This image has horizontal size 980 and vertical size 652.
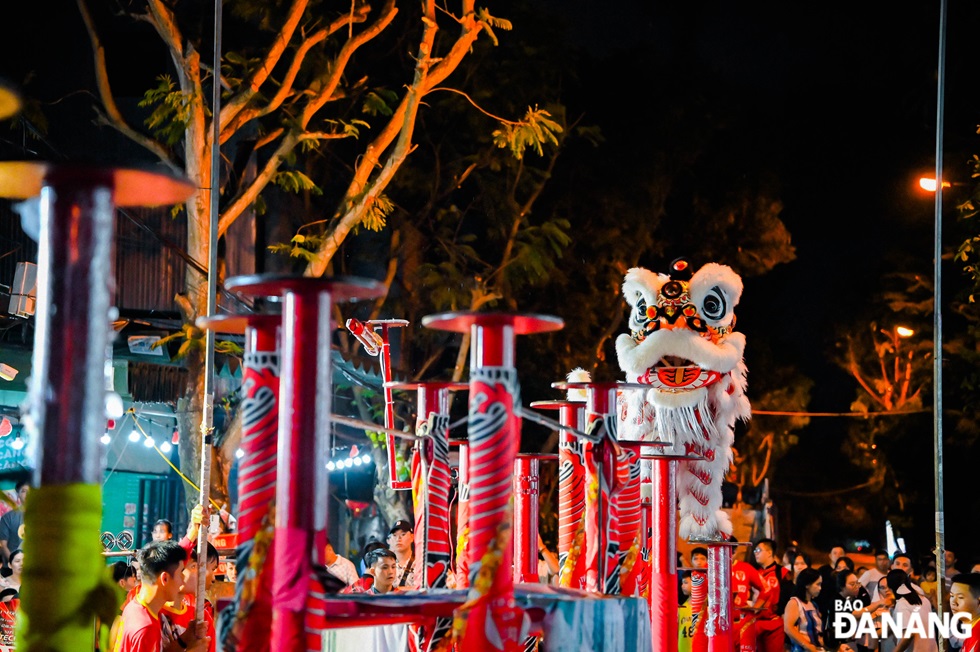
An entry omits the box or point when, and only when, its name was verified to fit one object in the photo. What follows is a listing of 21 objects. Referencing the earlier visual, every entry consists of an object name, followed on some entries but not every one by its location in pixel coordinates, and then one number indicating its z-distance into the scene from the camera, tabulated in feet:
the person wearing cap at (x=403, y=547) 58.03
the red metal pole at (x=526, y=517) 57.00
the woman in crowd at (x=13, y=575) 54.98
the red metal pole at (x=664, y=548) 52.80
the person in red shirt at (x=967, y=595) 53.26
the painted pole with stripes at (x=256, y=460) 27.89
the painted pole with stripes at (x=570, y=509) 47.39
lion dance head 64.28
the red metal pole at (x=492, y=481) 29.78
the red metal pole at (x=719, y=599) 60.18
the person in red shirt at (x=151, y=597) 36.65
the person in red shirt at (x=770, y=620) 70.33
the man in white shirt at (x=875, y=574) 92.99
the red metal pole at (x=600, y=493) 41.42
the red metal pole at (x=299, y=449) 27.35
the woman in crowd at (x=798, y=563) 99.45
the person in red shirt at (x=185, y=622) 40.01
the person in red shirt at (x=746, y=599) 68.95
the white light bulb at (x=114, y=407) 70.55
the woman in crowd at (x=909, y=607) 70.85
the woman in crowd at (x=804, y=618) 72.43
